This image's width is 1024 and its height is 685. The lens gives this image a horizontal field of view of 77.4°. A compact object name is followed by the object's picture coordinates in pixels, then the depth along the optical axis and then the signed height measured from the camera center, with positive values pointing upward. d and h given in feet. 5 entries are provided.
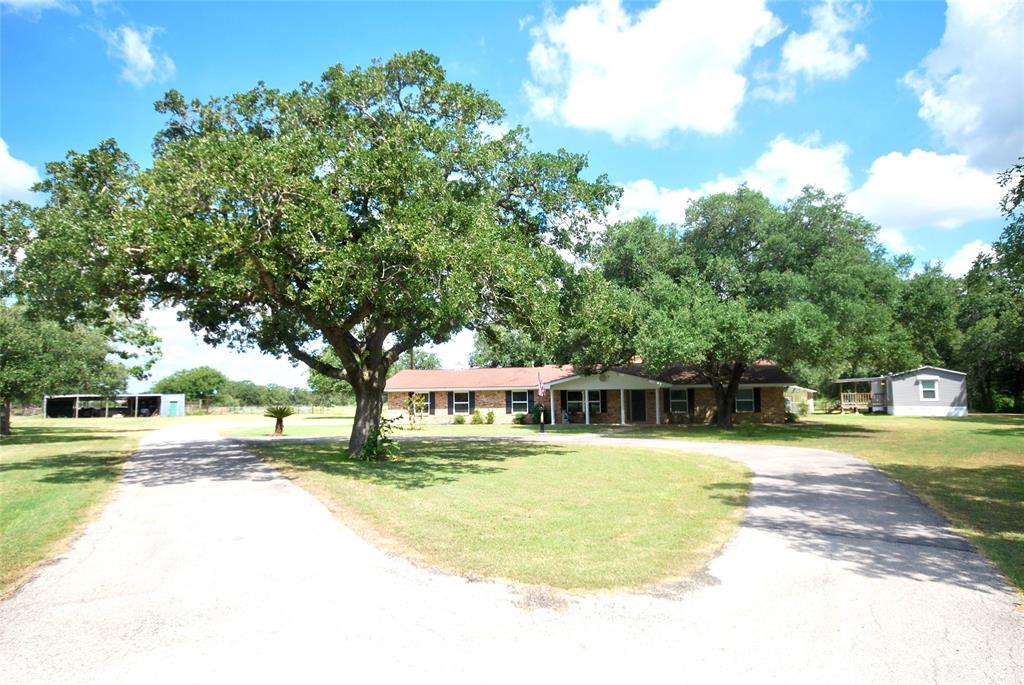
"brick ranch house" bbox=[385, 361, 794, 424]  114.11 +1.13
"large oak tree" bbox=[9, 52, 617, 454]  38.11 +12.29
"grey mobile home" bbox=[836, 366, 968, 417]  138.62 +0.39
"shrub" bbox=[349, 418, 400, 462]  54.24 -3.87
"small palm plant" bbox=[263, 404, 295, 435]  95.91 -1.52
